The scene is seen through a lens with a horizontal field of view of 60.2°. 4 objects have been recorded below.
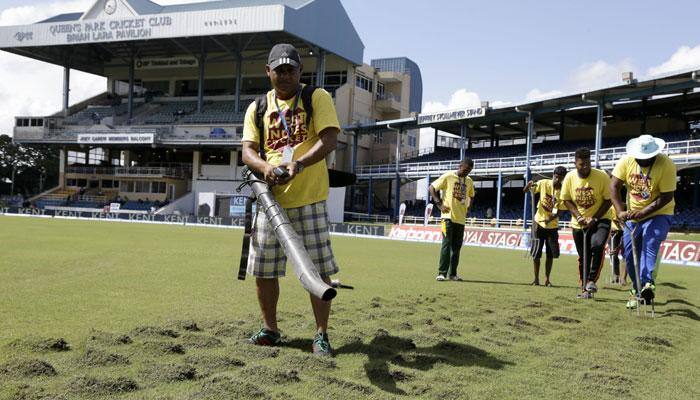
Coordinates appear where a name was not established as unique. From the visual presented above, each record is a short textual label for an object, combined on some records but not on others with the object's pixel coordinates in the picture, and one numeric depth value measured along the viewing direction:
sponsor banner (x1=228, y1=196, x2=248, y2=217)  38.66
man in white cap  6.74
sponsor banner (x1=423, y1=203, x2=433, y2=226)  35.72
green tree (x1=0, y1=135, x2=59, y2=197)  74.69
